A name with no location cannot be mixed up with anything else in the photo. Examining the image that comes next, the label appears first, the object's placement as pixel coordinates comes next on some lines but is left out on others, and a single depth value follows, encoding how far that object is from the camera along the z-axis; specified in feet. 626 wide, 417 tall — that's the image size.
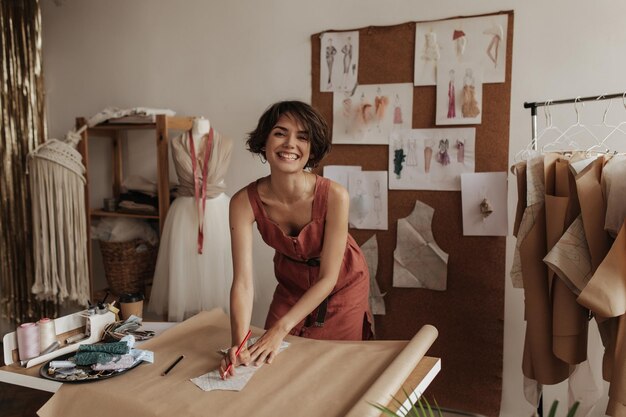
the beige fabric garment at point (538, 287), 6.30
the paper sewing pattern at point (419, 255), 8.91
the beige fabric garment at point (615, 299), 5.19
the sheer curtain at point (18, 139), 11.12
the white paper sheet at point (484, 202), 8.44
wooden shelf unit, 9.70
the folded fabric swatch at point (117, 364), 4.90
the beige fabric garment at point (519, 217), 6.56
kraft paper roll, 3.86
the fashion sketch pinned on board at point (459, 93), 8.46
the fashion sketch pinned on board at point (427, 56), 8.64
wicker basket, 10.46
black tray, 4.70
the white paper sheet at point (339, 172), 9.42
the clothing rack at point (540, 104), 6.40
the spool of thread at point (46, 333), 5.41
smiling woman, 5.96
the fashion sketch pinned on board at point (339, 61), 9.18
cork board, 8.52
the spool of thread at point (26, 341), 5.23
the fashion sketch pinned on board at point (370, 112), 8.96
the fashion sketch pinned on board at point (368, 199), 9.23
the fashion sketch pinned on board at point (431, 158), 8.61
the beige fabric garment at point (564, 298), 6.03
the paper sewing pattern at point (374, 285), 9.33
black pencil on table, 4.82
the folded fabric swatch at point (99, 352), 5.00
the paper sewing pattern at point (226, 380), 4.50
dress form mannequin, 9.43
